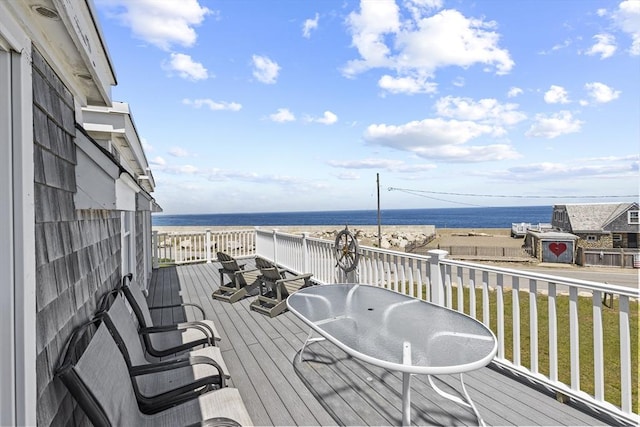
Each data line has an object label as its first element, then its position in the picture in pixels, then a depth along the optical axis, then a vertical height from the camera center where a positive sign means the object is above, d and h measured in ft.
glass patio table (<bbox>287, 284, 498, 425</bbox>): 5.80 -2.82
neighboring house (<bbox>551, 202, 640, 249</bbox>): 88.99 -5.35
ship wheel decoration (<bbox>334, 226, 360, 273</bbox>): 14.38 -1.90
